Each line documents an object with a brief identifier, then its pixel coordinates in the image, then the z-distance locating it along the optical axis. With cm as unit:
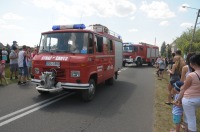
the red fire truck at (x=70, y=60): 757
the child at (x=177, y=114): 498
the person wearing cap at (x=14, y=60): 1195
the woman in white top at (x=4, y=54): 1475
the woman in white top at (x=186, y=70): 547
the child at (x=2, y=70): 1062
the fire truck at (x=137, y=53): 2803
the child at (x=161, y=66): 1616
